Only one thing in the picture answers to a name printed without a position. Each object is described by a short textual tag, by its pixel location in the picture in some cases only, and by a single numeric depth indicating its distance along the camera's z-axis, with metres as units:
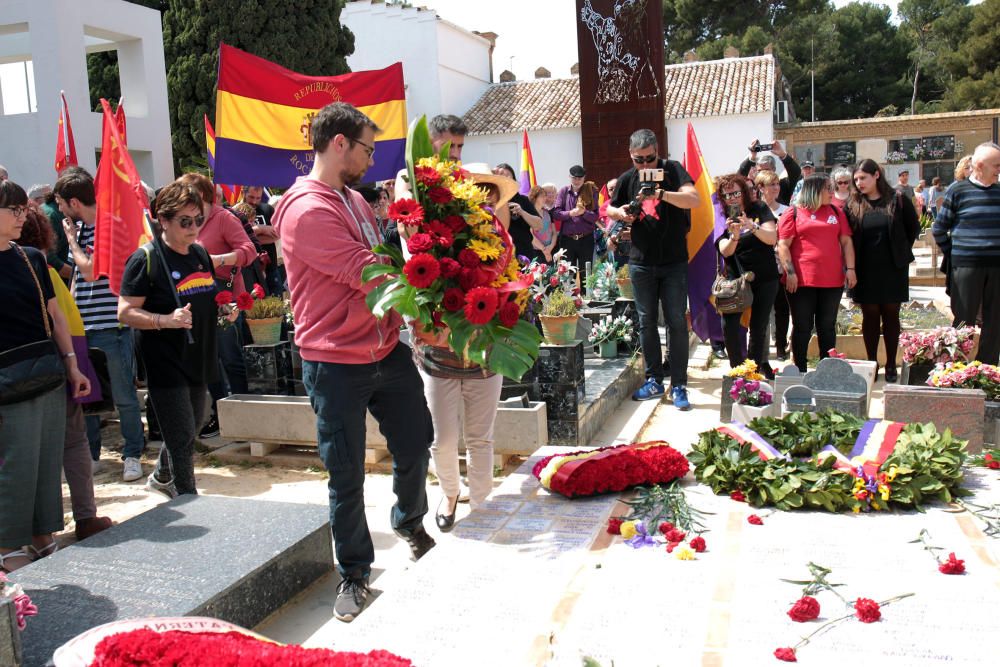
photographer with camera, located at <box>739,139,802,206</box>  8.40
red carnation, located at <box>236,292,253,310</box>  5.85
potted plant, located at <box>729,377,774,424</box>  5.60
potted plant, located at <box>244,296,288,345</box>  6.25
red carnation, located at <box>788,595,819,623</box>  2.55
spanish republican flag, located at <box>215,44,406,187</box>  6.80
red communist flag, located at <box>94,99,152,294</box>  5.12
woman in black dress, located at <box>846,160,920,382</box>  6.90
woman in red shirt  6.73
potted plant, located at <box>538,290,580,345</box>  6.04
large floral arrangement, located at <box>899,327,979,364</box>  5.86
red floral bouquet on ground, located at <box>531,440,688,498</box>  3.77
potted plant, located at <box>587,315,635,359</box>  7.36
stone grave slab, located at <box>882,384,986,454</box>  4.80
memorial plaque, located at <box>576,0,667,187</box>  13.97
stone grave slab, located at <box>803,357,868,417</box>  5.26
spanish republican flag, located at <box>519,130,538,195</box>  11.08
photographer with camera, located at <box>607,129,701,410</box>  6.09
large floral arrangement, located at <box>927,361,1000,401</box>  5.07
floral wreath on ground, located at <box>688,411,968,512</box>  3.54
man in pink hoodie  3.12
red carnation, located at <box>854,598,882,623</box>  2.55
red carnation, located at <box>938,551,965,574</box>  2.86
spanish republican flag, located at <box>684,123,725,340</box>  7.71
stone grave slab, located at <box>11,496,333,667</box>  3.01
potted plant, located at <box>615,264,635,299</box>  8.84
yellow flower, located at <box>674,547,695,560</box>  3.07
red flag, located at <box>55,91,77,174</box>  6.97
